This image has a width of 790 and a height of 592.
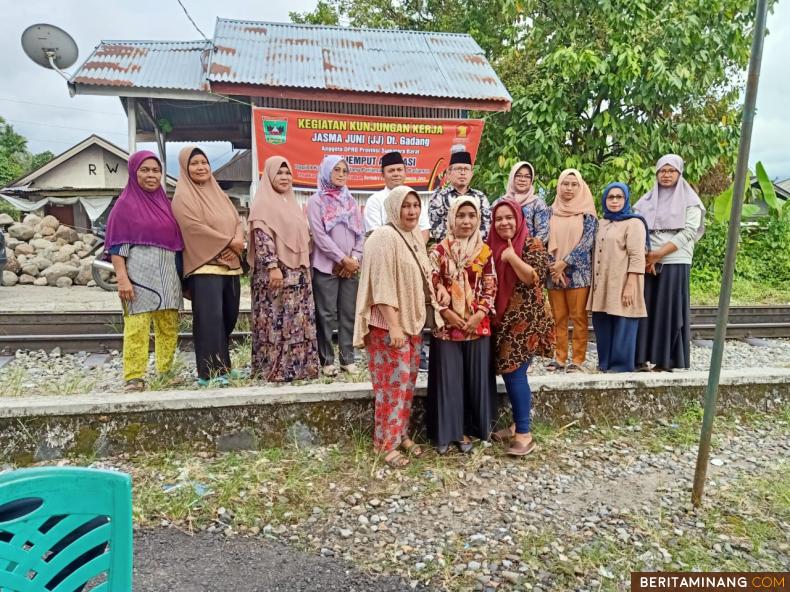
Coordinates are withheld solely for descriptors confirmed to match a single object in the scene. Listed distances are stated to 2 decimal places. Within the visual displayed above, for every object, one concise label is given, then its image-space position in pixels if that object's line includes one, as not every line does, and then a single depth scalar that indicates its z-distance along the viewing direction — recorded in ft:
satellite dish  25.36
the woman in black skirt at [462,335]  9.43
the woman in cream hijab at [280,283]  11.57
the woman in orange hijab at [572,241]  13.14
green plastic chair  3.47
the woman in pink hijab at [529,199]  12.90
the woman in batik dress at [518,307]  9.51
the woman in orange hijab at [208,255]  11.16
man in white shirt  12.41
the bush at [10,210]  56.57
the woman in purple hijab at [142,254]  10.77
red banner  23.54
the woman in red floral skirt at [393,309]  9.12
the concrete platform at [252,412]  9.13
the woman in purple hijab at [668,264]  12.87
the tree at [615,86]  25.94
